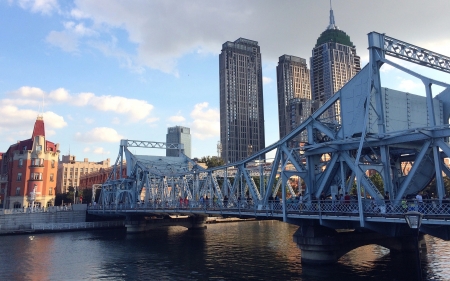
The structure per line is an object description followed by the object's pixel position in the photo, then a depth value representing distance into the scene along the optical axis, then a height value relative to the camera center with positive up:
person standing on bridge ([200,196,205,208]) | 48.19 +0.16
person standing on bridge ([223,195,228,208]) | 45.28 +0.15
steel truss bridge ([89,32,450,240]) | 27.44 +4.35
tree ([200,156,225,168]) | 111.69 +12.30
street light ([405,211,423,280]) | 16.92 -0.72
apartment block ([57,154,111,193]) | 181.75 +15.50
